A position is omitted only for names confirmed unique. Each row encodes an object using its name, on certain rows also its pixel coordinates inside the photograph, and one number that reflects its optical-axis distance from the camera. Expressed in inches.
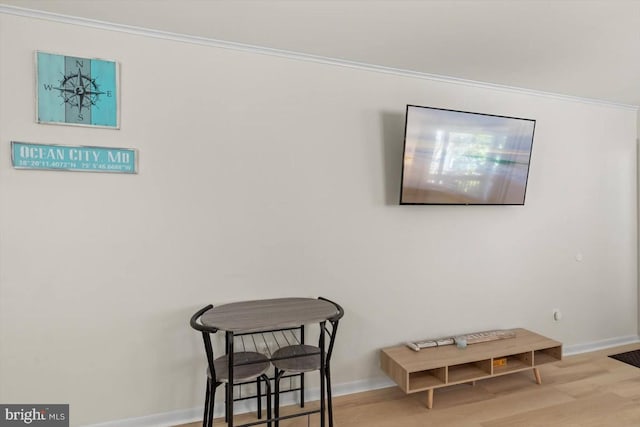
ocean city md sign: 75.2
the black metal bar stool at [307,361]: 76.1
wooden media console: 93.0
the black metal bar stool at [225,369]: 69.5
